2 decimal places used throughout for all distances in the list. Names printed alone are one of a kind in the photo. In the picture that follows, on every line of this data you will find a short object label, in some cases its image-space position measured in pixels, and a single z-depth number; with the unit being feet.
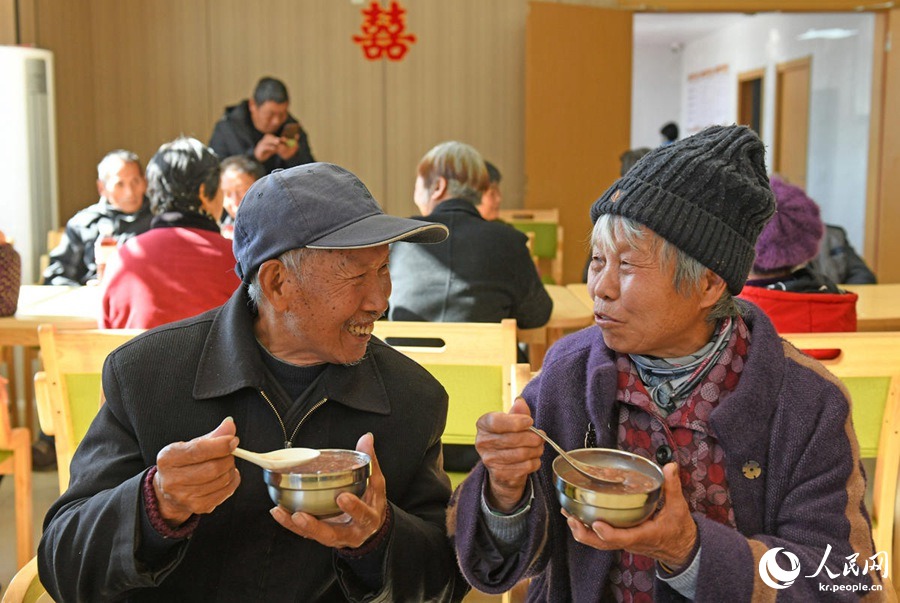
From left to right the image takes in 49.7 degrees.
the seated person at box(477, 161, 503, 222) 15.19
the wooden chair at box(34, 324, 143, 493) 6.27
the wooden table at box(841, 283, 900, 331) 10.98
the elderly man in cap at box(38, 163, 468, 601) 4.33
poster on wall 38.19
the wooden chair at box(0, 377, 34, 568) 8.78
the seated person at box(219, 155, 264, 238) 15.26
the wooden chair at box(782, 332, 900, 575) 6.34
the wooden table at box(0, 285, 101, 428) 10.14
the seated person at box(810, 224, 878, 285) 14.94
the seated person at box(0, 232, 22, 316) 10.46
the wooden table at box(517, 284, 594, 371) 10.80
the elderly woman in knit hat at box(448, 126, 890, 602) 4.13
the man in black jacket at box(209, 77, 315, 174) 18.70
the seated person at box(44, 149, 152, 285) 14.02
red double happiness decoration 23.80
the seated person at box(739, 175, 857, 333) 8.32
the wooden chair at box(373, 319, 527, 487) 6.70
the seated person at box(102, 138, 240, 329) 9.09
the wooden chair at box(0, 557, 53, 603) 4.44
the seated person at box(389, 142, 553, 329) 10.00
